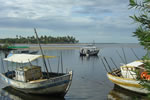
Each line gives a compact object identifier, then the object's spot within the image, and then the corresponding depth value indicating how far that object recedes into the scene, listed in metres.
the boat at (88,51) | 73.51
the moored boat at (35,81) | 17.41
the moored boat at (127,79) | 18.61
